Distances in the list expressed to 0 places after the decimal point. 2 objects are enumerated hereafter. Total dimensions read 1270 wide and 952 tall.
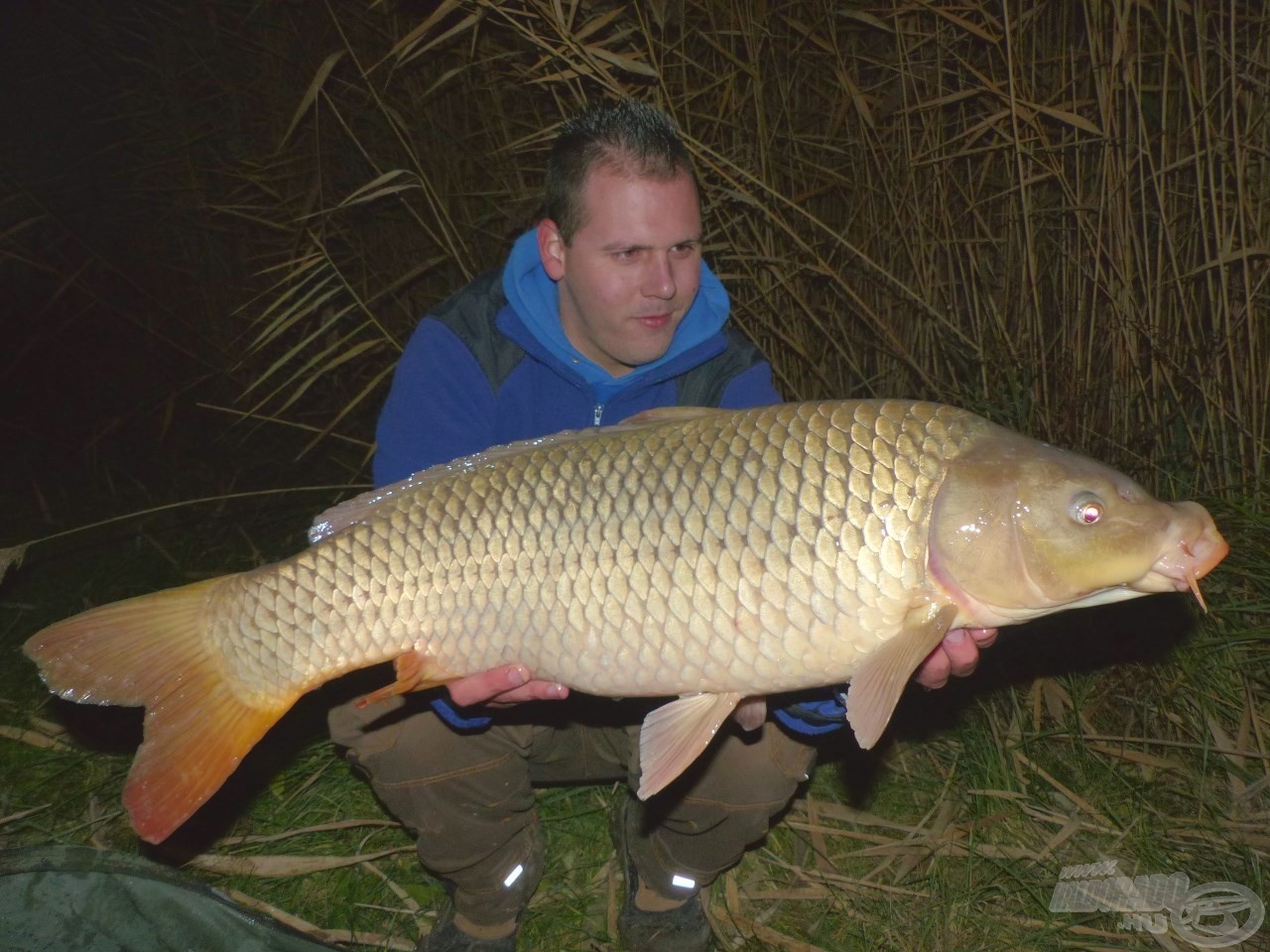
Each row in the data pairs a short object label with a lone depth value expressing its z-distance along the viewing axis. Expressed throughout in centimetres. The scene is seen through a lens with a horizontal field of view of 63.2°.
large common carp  129
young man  188
